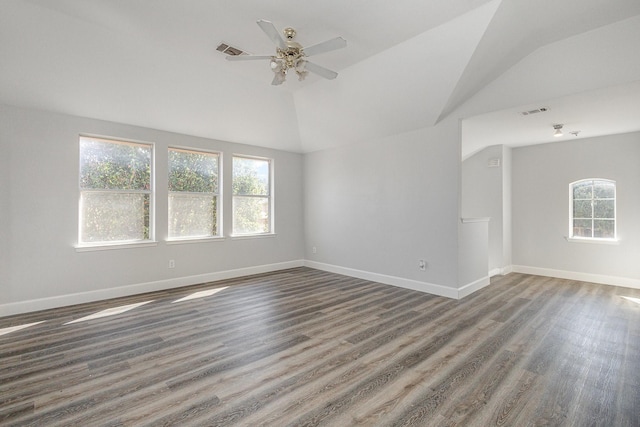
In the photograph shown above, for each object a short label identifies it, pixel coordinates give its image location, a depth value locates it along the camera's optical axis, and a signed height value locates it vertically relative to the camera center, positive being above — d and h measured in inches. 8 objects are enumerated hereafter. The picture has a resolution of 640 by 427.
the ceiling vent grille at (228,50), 138.2 +77.1
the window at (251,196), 228.4 +13.2
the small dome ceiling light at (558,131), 179.5 +51.4
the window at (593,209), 204.8 +2.5
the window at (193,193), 197.0 +12.9
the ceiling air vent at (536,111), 149.2 +52.0
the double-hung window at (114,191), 166.1 +12.2
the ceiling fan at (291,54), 104.2 +60.6
